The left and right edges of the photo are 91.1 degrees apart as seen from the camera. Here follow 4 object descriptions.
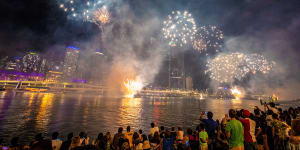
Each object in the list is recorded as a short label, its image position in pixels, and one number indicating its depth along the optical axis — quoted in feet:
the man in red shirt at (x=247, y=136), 20.07
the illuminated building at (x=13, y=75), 606.55
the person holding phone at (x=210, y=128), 24.71
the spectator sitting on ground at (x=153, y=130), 32.56
